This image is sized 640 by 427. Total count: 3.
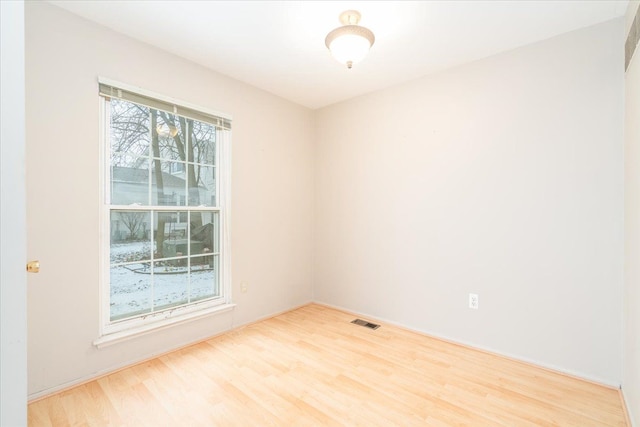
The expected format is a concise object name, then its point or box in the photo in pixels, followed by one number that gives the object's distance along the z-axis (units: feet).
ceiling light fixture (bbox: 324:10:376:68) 6.77
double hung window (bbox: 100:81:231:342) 7.73
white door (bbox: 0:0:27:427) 3.01
